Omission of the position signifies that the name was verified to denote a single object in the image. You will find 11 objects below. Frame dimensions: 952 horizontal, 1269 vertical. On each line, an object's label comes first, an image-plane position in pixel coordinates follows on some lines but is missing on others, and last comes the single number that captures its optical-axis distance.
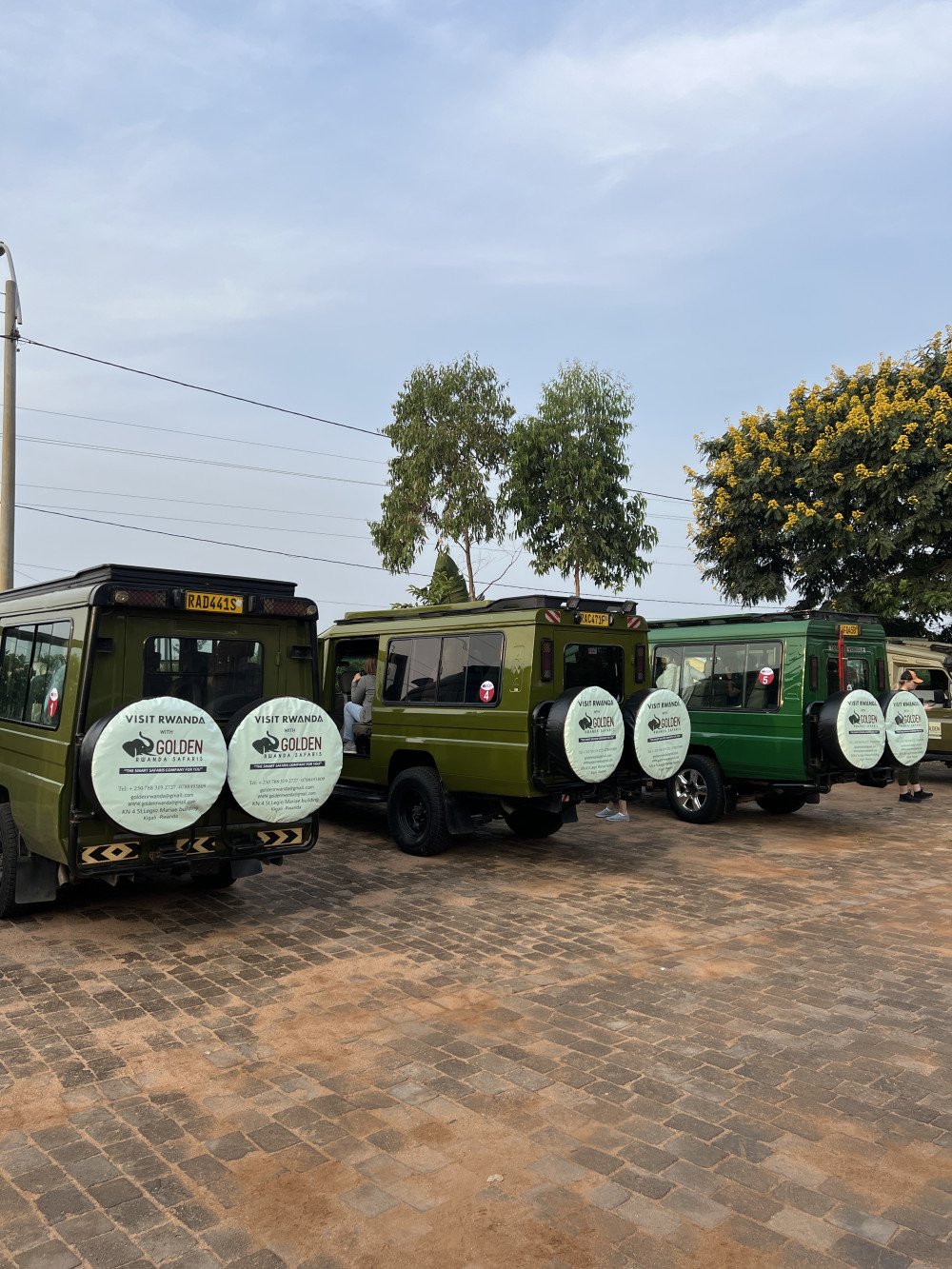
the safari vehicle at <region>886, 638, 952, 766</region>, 15.49
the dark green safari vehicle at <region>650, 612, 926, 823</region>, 10.34
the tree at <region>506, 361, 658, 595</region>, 26.19
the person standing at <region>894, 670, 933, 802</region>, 11.46
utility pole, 13.12
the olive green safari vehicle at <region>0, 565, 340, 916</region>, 5.76
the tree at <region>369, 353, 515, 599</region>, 26.23
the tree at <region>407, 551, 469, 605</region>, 22.09
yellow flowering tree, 20.36
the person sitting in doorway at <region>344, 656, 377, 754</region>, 10.70
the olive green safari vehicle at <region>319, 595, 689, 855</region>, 8.38
